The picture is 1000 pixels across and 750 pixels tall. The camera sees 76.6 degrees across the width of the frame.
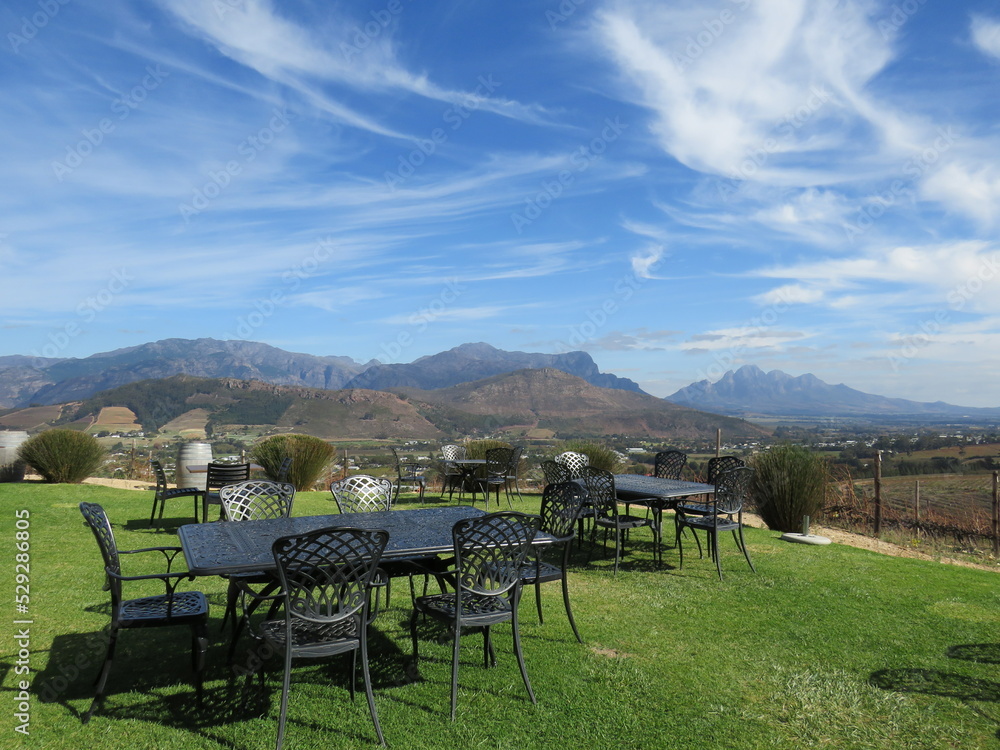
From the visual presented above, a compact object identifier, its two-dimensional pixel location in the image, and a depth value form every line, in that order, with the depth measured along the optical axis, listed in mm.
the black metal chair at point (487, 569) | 3129
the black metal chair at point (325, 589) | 2664
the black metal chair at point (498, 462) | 10289
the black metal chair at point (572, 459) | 8798
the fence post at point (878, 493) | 9602
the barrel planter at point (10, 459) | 11188
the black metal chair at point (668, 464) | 8203
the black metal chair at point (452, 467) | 11042
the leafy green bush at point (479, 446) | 12170
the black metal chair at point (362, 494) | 4793
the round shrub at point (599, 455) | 11255
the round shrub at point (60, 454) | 11078
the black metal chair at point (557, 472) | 6139
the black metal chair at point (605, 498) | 5887
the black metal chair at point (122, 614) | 2895
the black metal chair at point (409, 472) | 10414
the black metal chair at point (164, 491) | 7449
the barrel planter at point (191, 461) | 9625
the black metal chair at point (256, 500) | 4332
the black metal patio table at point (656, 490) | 6062
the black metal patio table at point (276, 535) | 2955
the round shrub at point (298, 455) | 11797
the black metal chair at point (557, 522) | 3824
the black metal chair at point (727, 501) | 5784
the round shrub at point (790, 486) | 8852
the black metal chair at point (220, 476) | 7250
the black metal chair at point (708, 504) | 6499
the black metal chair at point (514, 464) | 10352
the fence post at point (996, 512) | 8852
